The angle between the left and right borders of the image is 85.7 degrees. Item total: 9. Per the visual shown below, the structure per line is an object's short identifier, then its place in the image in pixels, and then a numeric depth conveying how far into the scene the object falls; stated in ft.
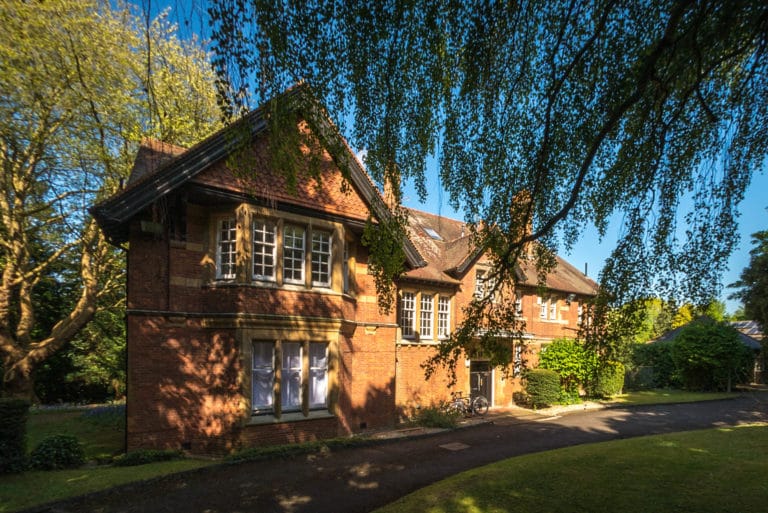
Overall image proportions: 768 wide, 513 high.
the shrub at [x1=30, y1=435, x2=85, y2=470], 30.22
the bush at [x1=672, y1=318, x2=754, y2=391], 93.35
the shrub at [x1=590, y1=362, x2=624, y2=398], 80.69
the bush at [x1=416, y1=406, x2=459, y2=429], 51.08
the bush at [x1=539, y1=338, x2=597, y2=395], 73.41
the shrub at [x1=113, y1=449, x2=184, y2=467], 31.50
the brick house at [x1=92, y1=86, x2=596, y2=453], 34.65
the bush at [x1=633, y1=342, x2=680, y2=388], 108.06
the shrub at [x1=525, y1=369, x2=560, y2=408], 69.77
